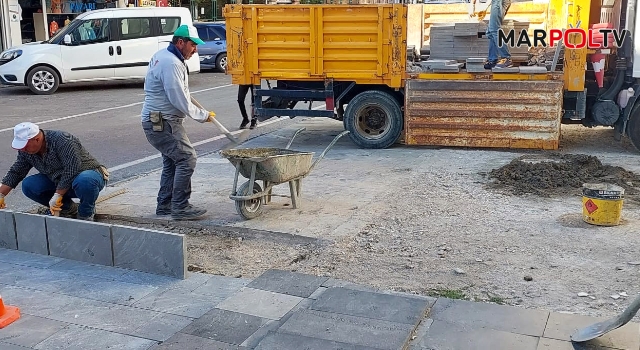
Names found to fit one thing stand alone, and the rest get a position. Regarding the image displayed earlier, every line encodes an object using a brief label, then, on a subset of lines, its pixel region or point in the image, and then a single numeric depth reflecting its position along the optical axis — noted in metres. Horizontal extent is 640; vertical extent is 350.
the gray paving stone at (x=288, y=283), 4.73
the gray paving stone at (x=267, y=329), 4.02
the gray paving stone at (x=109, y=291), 4.67
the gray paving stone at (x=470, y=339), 3.92
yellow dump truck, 9.39
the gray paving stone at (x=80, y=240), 5.26
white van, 17.17
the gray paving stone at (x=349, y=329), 3.94
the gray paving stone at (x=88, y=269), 5.11
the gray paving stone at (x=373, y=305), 4.25
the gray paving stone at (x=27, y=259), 5.37
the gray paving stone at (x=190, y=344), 3.95
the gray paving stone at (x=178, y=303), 4.46
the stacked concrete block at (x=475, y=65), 9.52
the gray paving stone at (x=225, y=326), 4.09
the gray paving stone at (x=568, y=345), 3.87
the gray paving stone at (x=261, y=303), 4.41
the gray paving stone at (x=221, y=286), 4.74
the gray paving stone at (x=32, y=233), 5.53
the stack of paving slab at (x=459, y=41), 10.09
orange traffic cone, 4.27
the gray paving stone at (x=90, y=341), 3.98
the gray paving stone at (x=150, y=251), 4.98
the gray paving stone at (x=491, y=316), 4.14
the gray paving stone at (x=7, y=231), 5.65
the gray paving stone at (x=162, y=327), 4.12
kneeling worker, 5.69
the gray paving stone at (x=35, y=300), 4.49
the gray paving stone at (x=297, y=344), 3.87
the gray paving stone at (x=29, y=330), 4.07
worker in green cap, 6.21
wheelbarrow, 6.20
